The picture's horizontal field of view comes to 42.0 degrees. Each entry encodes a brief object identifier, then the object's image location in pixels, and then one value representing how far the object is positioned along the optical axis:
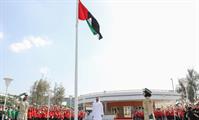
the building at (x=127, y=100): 39.09
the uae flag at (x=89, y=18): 10.54
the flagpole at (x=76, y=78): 8.99
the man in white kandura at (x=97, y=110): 13.81
